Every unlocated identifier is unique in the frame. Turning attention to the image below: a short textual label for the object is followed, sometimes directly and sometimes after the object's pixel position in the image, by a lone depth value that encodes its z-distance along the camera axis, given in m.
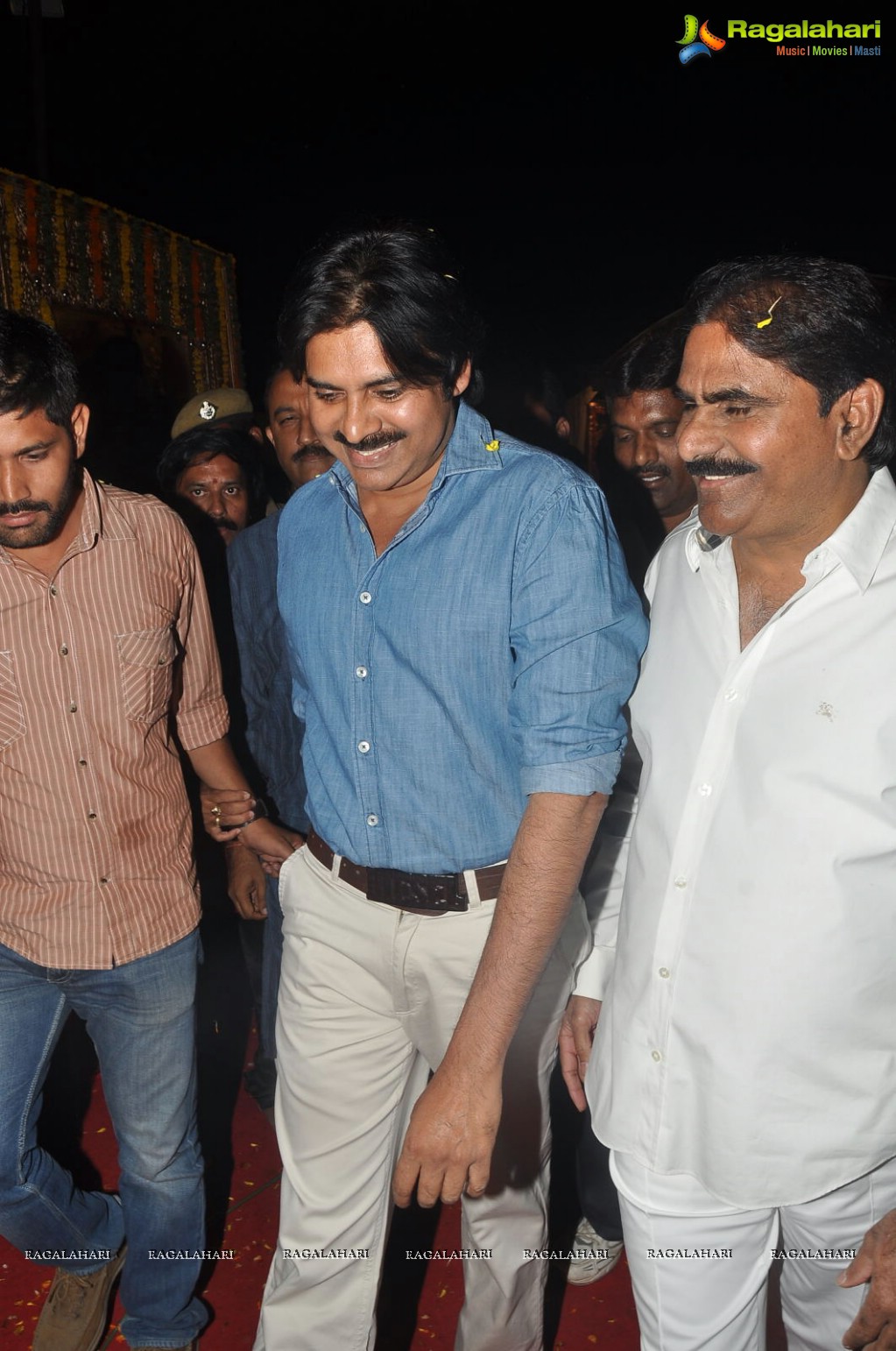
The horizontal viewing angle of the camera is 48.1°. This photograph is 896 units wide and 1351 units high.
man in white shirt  1.25
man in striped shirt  1.88
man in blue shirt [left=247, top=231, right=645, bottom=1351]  1.40
